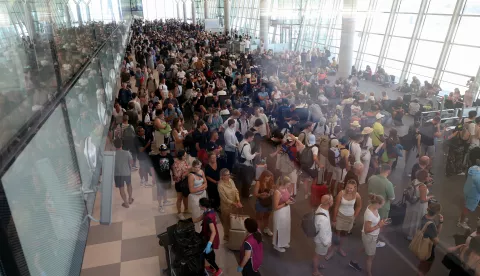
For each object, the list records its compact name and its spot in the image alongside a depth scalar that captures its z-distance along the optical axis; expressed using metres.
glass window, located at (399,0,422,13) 21.27
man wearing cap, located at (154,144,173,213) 7.01
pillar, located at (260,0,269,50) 31.02
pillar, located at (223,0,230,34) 40.63
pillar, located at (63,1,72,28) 5.91
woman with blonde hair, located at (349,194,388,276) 4.97
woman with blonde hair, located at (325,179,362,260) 5.34
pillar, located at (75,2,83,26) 7.35
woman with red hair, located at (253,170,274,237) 5.95
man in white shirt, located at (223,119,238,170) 7.84
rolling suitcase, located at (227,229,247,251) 5.89
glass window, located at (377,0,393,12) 19.86
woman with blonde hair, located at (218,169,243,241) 5.86
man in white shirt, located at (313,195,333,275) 4.93
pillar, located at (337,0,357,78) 17.41
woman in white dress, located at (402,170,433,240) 5.51
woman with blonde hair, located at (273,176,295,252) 5.51
